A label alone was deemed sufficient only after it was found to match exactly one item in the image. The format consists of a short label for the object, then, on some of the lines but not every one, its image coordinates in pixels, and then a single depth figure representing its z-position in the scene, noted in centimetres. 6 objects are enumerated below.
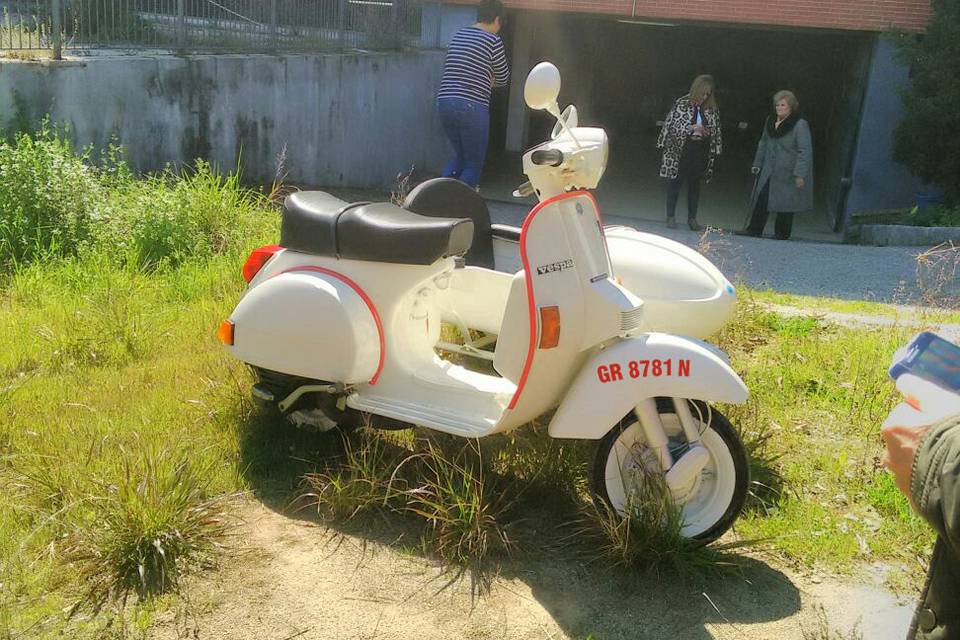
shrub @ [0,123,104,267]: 684
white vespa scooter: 361
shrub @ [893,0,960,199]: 1147
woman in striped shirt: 945
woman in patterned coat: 1076
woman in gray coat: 1051
